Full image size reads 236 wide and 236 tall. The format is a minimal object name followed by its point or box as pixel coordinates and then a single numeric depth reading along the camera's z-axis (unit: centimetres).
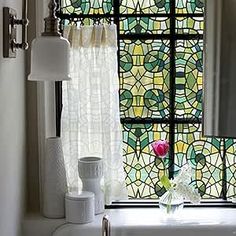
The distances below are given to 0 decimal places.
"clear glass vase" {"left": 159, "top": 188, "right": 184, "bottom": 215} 209
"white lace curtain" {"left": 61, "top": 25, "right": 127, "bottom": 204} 210
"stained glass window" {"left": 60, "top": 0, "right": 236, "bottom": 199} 220
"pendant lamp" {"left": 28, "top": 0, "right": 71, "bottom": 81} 148
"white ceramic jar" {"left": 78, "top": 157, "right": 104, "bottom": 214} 206
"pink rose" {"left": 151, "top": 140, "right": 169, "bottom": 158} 218
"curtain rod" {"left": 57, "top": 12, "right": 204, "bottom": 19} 219
